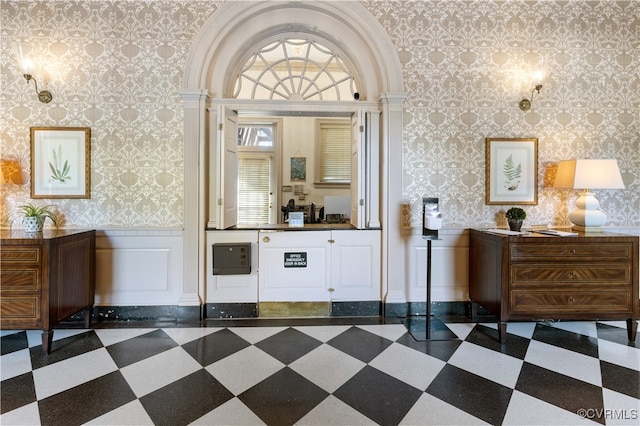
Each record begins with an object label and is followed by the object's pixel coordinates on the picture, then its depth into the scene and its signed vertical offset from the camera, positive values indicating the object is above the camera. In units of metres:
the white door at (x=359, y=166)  3.28 +0.49
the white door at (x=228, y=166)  3.19 +0.49
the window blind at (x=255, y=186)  6.36 +0.52
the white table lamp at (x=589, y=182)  2.90 +0.29
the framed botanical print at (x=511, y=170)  3.33 +0.46
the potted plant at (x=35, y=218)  2.72 -0.08
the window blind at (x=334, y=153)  6.50 +1.24
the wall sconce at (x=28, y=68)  3.06 +1.43
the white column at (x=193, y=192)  3.15 +0.19
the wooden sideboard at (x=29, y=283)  2.46 -0.60
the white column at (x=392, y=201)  3.26 +0.11
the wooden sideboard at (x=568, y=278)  2.70 -0.59
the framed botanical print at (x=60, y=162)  3.11 +0.49
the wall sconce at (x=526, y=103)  3.30 +1.19
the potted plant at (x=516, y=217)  3.06 -0.05
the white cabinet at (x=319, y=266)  3.26 -0.60
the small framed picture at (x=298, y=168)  6.47 +0.91
